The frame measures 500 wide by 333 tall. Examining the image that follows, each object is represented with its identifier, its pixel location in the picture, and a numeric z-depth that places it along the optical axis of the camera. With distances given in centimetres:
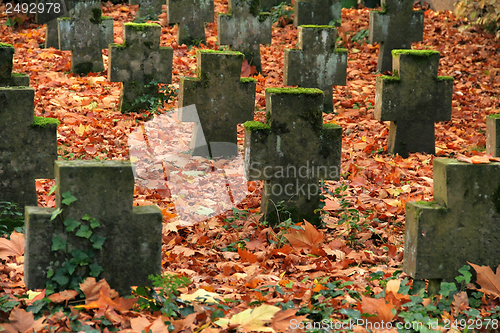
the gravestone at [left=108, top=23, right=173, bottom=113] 1541
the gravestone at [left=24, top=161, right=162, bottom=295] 581
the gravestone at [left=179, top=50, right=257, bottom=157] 1266
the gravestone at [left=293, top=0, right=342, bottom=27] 2225
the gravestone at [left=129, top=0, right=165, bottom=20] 2459
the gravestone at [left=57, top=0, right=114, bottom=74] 1856
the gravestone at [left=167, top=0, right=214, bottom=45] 2109
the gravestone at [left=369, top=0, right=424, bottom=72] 1969
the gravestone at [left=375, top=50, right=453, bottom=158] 1319
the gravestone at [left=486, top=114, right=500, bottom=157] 870
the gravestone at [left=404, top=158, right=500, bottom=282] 655
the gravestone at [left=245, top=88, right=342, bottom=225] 889
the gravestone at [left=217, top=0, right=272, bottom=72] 1927
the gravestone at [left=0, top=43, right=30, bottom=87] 930
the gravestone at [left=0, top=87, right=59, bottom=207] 806
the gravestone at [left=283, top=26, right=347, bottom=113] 1612
